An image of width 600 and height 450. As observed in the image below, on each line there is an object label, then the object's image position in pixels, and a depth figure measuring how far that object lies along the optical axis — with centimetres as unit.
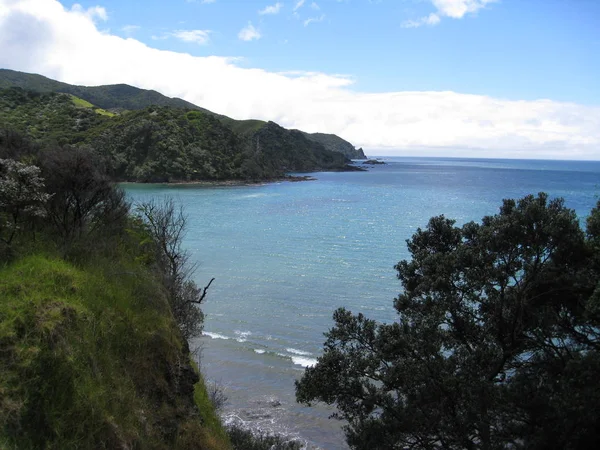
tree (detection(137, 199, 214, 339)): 1490
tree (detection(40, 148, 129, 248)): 1206
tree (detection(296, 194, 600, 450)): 866
